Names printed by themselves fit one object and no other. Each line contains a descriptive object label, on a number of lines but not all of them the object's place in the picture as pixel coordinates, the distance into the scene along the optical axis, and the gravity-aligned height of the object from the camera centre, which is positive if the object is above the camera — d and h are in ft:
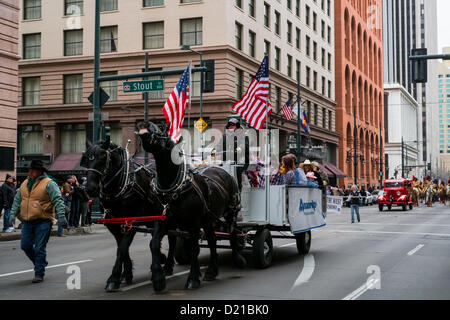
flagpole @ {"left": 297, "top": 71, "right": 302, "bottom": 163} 120.06 +7.85
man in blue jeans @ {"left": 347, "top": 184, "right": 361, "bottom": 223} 78.61 -3.55
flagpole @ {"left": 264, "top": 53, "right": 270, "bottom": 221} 33.27 +0.28
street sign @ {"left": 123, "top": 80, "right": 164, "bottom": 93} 65.77 +11.93
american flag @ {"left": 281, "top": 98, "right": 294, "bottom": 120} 107.80 +14.07
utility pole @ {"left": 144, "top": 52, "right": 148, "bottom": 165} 85.24 +12.81
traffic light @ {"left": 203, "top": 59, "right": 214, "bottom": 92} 69.62 +13.93
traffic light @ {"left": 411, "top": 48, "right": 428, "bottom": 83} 69.26 +14.77
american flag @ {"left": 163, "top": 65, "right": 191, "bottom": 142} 40.02 +5.85
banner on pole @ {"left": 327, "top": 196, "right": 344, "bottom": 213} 50.93 -2.43
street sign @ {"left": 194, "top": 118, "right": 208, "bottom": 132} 88.99 +9.38
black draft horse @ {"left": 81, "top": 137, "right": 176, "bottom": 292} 24.95 -0.47
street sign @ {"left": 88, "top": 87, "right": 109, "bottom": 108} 71.09 +11.18
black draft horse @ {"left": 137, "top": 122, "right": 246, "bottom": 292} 24.31 -0.84
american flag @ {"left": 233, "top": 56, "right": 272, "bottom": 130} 43.34 +6.18
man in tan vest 28.17 -1.76
